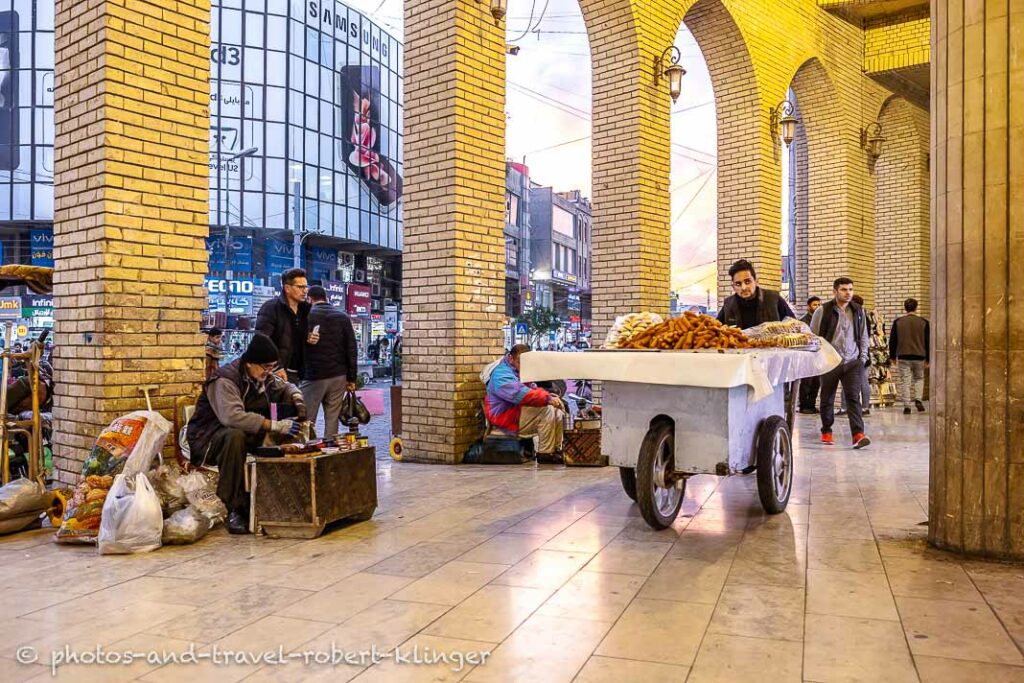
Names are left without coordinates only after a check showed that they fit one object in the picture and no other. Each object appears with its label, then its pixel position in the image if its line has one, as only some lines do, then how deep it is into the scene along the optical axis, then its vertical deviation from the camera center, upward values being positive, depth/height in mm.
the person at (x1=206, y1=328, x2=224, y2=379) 7613 -117
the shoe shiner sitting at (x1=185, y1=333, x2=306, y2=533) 5156 -484
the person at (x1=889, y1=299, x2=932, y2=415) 12875 -22
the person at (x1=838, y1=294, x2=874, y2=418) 10855 -521
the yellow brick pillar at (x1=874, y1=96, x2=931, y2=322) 17594 +3040
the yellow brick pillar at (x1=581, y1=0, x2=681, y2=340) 10039 +2339
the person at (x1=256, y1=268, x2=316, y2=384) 6891 +216
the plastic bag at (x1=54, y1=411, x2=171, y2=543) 4859 -713
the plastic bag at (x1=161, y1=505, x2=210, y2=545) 4836 -1079
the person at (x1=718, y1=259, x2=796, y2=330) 6976 +394
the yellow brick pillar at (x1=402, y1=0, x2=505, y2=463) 7895 +1221
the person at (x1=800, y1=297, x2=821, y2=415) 12062 -600
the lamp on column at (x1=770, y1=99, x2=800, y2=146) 12547 +3450
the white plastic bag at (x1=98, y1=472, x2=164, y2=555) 4656 -1007
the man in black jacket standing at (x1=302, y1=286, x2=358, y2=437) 7359 -140
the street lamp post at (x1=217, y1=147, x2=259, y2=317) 33019 +4935
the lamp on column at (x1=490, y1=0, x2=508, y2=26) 8109 +3341
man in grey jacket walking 8938 +35
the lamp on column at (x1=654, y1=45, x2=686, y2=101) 10227 +3437
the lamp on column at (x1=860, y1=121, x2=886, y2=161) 15328 +3861
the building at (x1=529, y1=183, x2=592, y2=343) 46219 +834
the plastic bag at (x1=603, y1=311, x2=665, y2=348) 5594 +157
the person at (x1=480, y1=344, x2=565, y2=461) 7742 -618
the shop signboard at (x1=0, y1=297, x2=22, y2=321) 32125 +1416
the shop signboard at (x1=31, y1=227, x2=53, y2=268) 31844 +3784
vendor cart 4793 -424
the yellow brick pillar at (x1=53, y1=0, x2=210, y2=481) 5297 +913
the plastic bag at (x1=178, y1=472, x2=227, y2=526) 5137 -953
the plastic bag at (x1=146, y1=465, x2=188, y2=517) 5117 -897
